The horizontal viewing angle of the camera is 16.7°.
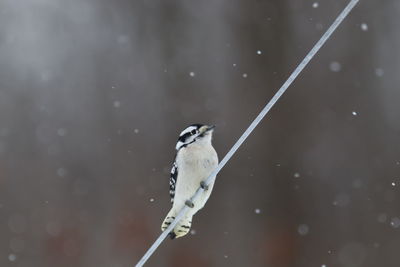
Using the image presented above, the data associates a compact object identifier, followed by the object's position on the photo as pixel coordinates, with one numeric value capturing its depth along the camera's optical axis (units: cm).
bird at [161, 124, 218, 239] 548
